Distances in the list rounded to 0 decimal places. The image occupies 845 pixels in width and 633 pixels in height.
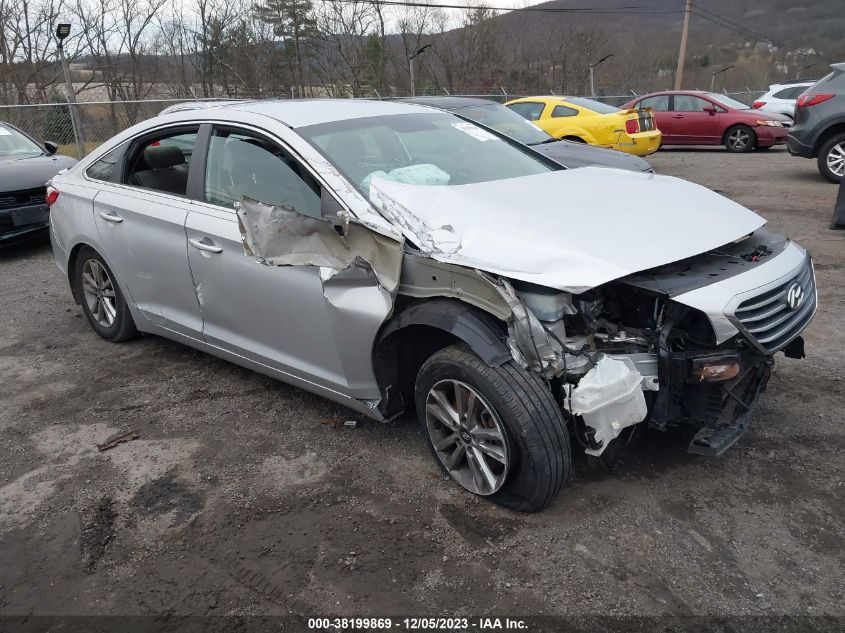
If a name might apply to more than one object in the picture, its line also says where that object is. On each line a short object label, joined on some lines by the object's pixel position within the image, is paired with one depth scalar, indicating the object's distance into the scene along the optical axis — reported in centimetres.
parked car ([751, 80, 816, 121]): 1738
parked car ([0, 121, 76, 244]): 755
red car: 1469
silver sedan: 263
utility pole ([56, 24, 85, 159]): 1306
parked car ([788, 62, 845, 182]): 978
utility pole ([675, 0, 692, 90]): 2795
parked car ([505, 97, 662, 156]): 1153
